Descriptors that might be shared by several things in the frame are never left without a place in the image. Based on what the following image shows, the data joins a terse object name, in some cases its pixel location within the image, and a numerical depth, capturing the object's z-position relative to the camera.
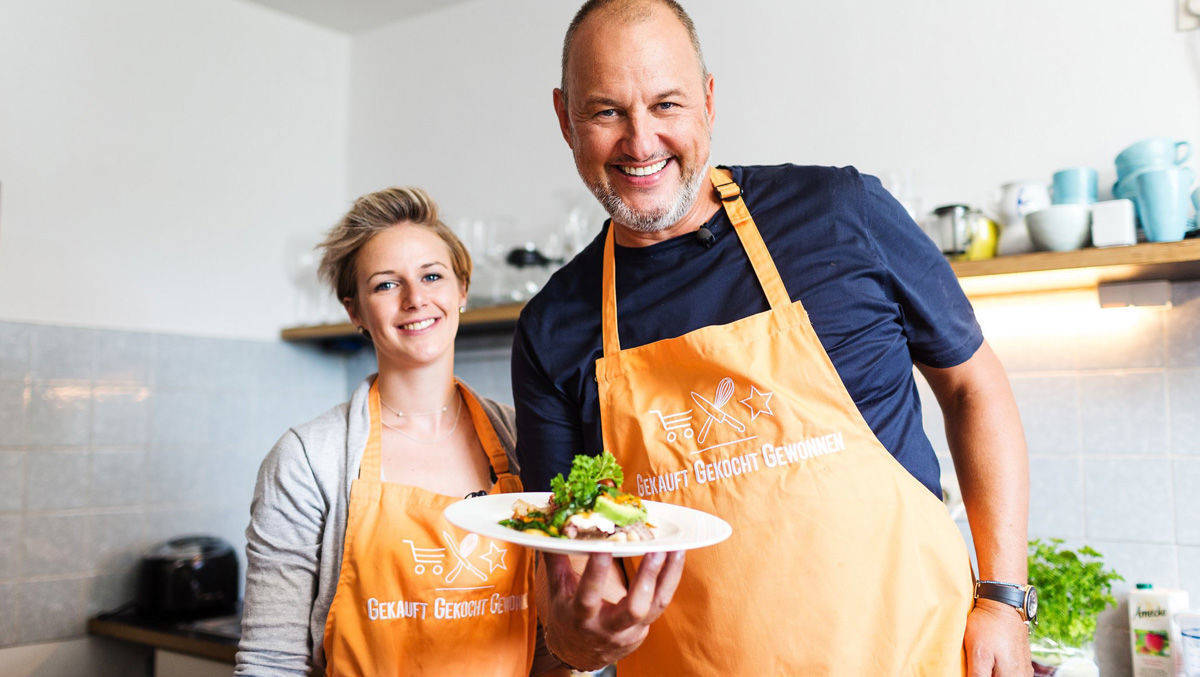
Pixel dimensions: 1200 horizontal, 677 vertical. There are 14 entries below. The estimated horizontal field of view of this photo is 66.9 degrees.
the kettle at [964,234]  2.04
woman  1.56
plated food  0.99
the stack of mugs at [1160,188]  1.79
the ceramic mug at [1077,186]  1.99
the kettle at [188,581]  2.60
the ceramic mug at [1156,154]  1.88
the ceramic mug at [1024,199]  2.04
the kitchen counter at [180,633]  2.39
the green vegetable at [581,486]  1.04
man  1.10
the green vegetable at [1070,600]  1.83
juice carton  1.91
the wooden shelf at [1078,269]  1.76
